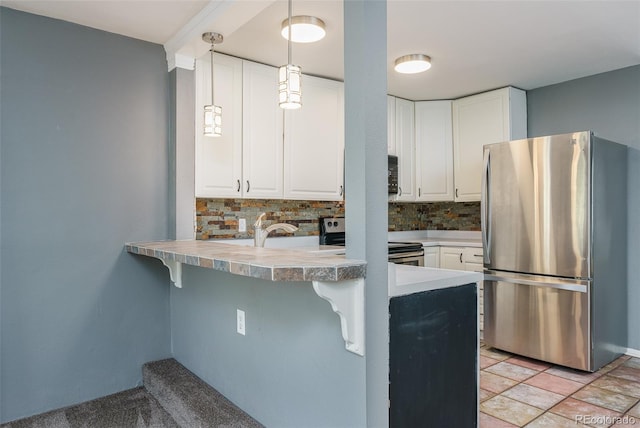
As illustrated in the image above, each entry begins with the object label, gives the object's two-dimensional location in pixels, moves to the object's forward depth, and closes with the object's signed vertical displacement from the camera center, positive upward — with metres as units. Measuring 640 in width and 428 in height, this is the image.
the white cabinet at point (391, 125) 4.12 +0.94
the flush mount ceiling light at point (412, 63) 3.09 +1.17
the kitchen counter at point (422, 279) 1.49 -0.24
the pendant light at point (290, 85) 1.91 +0.61
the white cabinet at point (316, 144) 3.36 +0.62
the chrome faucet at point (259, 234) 2.54 -0.10
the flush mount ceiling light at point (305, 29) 2.45 +1.15
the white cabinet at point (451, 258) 4.08 -0.40
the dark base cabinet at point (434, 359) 1.49 -0.55
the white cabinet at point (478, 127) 3.88 +0.88
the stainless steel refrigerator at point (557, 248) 2.96 -0.23
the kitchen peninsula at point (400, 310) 1.30 -0.35
